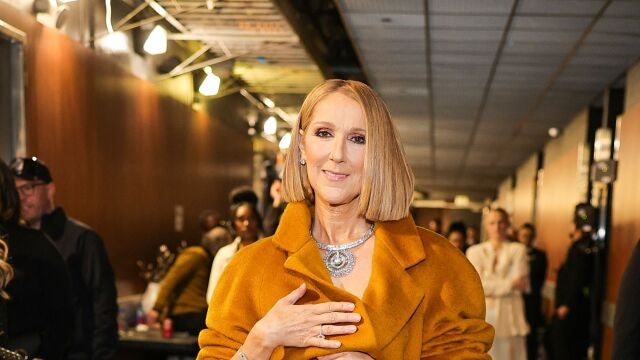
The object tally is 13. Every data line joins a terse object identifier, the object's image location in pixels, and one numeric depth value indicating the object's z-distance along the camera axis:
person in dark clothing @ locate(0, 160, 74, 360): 3.05
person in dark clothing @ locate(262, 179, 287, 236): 5.43
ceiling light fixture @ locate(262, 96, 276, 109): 11.95
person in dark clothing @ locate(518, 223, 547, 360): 9.55
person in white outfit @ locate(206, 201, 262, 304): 5.34
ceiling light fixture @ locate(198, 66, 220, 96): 8.34
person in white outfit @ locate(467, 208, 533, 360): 6.50
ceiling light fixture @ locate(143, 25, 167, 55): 6.88
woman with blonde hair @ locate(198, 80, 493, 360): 1.93
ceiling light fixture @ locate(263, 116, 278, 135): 11.32
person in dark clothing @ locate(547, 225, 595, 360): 8.84
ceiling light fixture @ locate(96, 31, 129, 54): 6.81
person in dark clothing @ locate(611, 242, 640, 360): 3.22
